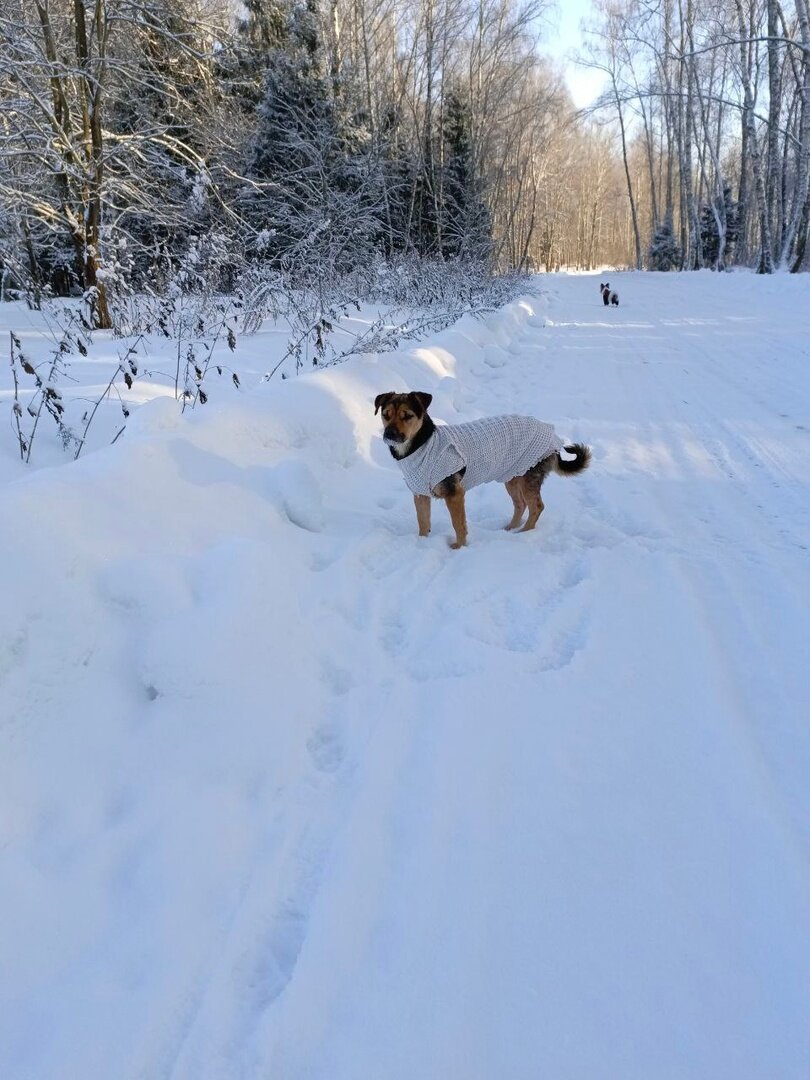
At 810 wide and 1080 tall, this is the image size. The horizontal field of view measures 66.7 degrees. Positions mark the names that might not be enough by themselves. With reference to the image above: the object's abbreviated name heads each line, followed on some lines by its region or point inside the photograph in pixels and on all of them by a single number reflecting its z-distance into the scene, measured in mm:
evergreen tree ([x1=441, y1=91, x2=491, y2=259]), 24203
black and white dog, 18750
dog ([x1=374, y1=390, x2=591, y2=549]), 3768
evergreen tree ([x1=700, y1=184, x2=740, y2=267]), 38406
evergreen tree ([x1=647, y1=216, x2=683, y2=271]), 42062
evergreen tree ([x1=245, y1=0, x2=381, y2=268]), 17328
